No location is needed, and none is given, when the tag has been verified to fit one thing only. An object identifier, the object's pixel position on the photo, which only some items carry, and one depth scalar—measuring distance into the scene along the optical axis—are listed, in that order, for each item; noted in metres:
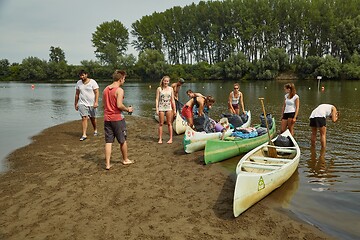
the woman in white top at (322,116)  7.43
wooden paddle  6.74
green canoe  6.81
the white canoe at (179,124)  10.07
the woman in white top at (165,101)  7.93
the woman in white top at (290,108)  8.07
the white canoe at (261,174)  4.41
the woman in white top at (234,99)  10.81
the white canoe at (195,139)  7.54
